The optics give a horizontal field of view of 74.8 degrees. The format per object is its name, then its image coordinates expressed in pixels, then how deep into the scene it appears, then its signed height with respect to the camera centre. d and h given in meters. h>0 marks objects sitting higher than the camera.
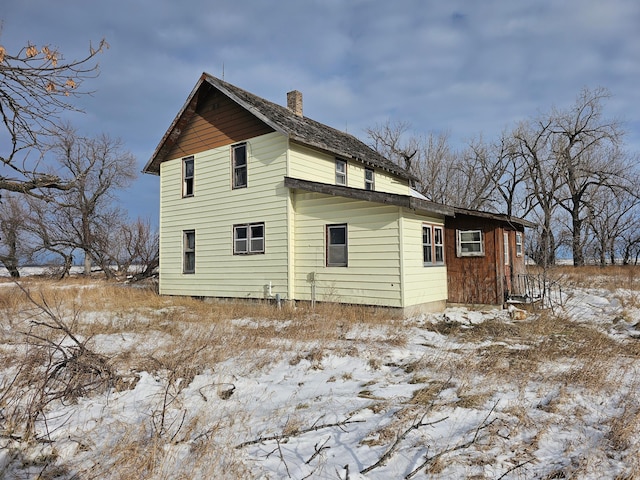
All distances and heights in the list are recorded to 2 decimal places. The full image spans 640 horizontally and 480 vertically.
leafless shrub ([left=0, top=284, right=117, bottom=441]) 4.55 -1.52
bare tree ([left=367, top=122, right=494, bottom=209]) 39.19 +8.18
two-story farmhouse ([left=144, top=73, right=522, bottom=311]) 12.75 +1.67
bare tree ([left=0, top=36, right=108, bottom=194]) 4.11 +1.90
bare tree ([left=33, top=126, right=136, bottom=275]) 32.31 +3.62
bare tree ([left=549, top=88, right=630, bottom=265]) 33.81 +7.95
